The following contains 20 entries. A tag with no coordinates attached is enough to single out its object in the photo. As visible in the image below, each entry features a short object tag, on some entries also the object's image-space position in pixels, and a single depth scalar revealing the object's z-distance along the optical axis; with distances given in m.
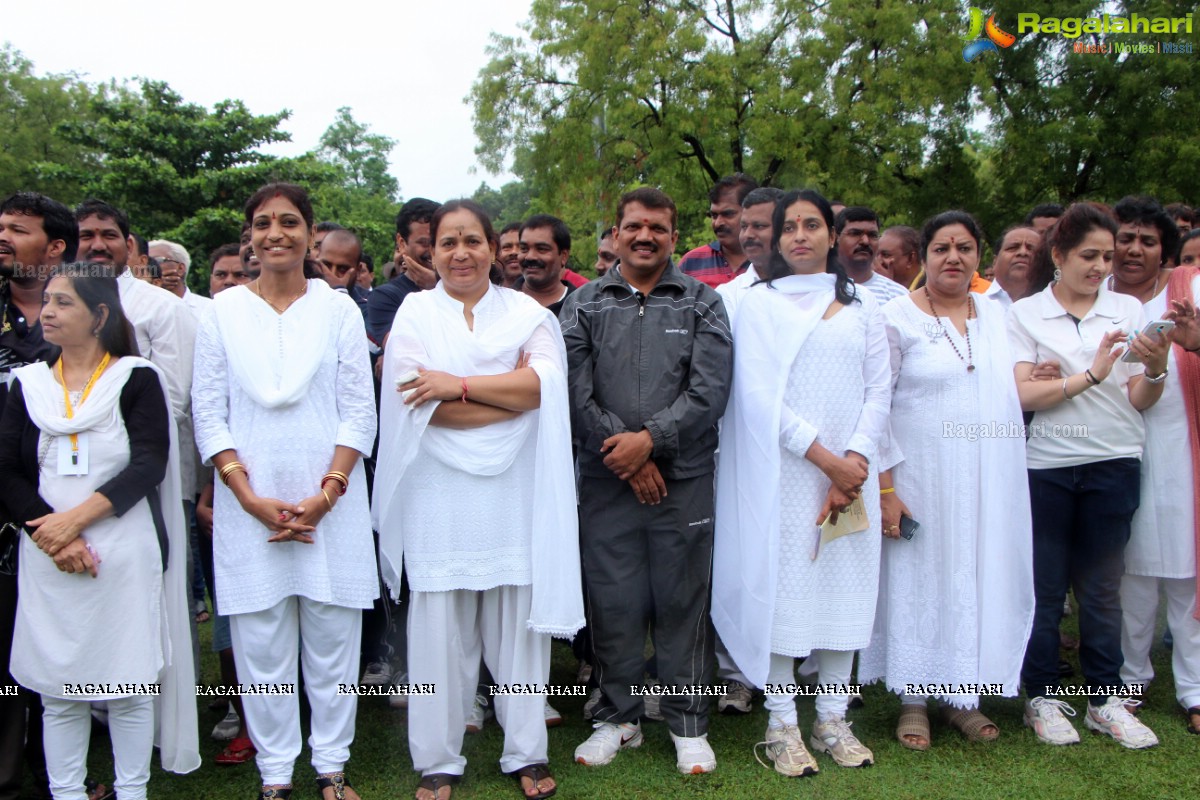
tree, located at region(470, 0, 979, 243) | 15.53
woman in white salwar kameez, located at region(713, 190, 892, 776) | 3.89
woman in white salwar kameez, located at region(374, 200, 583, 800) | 3.63
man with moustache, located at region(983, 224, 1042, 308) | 5.54
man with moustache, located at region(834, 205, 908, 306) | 5.41
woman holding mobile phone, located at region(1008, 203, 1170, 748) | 4.20
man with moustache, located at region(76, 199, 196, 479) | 4.04
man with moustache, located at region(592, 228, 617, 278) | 7.00
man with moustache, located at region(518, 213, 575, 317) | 5.06
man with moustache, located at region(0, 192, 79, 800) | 3.58
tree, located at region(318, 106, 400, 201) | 50.78
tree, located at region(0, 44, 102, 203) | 28.45
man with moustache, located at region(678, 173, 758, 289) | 5.61
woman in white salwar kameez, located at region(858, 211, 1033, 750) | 4.05
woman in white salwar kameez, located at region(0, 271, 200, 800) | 3.34
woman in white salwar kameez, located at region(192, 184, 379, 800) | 3.49
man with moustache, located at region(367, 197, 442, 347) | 4.85
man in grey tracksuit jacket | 3.90
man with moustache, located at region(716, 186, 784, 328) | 4.92
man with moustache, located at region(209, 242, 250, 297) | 6.26
